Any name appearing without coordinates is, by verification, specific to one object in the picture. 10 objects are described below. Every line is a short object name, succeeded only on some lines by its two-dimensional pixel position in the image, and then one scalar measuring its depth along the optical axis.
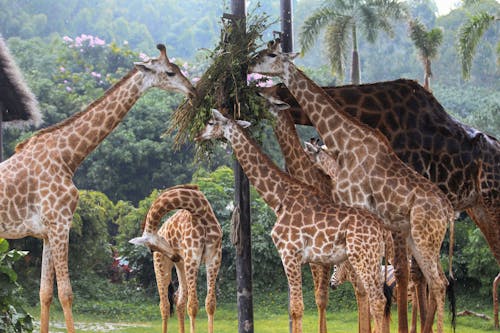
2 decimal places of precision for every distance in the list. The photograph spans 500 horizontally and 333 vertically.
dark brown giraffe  17.33
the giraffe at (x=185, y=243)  15.60
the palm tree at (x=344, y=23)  34.03
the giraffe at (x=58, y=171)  14.38
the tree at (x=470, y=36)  30.56
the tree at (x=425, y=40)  34.81
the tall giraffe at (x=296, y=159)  16.42
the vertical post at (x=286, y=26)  19.03
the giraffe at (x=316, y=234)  14.12
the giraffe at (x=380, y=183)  15.02
